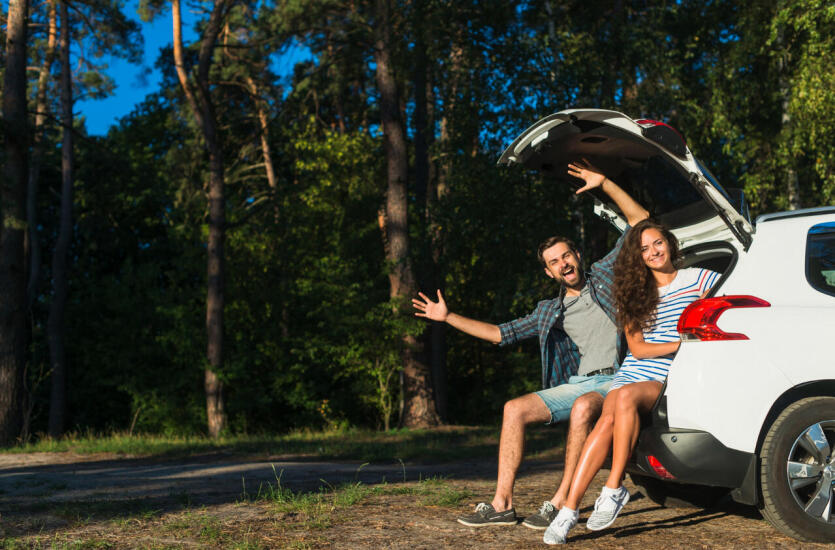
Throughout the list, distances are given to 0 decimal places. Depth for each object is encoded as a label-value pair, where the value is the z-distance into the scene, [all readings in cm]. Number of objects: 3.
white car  450
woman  466
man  507
